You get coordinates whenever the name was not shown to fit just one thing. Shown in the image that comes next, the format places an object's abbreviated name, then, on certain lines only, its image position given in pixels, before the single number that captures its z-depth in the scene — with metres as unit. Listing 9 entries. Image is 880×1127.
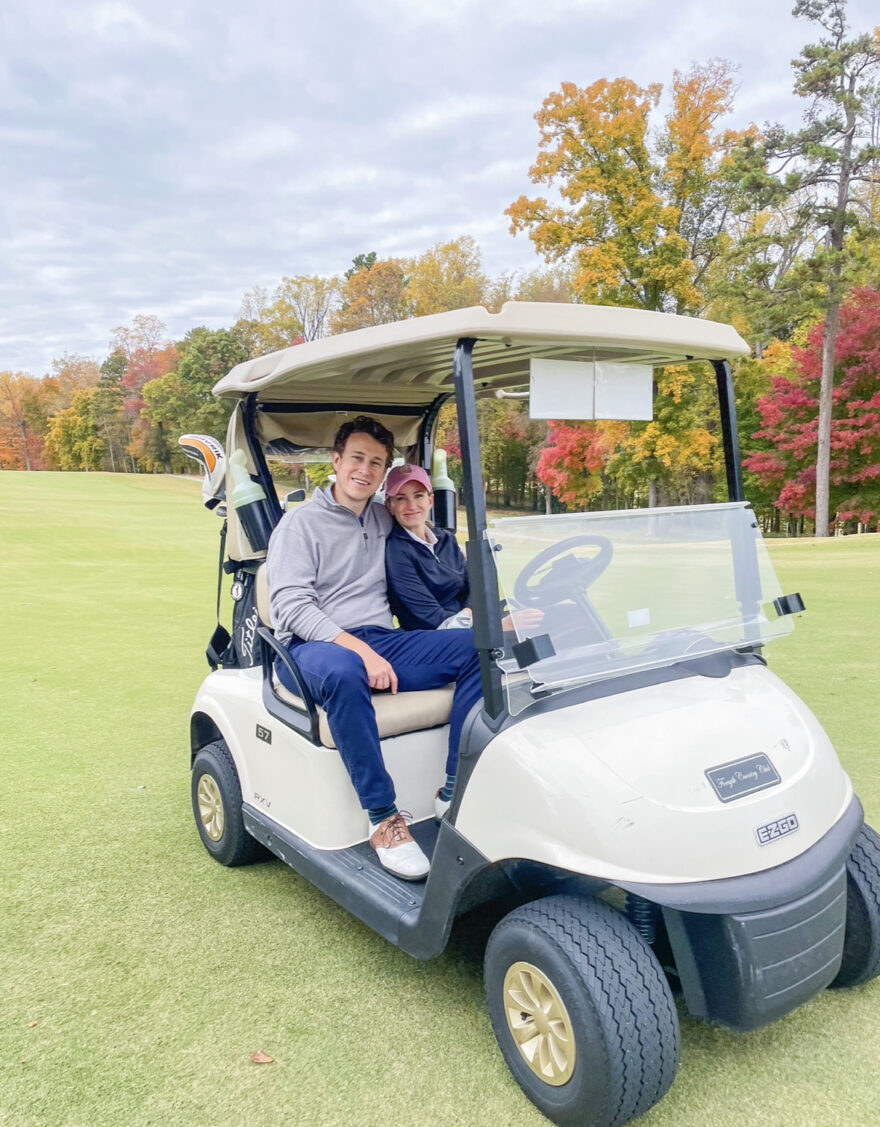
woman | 2.84
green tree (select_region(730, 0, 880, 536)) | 17.17
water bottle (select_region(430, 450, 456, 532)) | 3.77
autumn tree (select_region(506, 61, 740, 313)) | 18.06
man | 2.24
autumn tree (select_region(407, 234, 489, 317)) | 31.31
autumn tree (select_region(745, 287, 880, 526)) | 18.55
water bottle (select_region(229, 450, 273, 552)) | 3.05
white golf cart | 1.67
